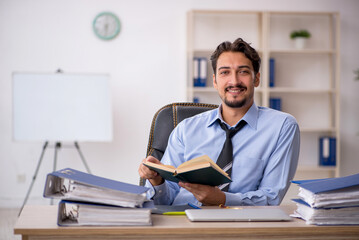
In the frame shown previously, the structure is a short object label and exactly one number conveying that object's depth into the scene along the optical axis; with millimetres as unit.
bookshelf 4730
